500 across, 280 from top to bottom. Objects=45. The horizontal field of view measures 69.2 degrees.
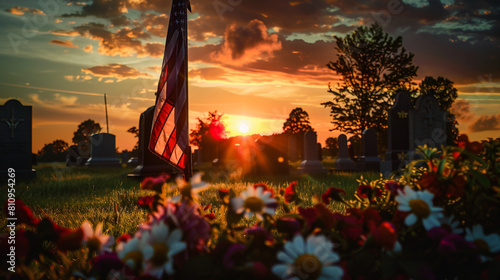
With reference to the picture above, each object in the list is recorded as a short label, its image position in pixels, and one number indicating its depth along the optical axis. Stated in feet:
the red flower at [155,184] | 4.39
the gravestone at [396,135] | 42.52
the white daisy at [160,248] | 3.43
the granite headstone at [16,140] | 38.99
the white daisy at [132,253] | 3.52
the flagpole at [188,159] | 20.33
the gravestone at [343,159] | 61.11
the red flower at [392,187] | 5.95
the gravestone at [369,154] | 58.49
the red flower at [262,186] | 4.77
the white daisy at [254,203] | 4.21
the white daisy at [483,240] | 4.25
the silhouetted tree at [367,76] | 95.85
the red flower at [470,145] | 4.95
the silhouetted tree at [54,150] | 153.79
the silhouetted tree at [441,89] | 120.67
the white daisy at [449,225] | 4.63
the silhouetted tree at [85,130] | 198.39
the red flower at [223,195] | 4.71
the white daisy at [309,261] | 3.36
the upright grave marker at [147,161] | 38.60
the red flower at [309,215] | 4.37
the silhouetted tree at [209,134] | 142.05
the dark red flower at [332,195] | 5.52
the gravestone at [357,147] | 134.05
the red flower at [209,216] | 5.28
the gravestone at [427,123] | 36.29
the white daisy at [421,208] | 4.28
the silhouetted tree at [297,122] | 184.34
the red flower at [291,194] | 5.14
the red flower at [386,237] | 3.74
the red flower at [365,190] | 5.99
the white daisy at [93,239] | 4.42
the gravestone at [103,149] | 65.26
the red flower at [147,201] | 4.98
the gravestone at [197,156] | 96.47
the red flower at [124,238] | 4.42
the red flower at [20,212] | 4.55
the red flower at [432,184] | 4.84
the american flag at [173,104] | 19.52
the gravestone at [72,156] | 95.87
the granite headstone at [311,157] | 53.26
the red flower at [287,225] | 4.03
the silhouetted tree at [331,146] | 194.72
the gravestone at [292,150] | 119.65
